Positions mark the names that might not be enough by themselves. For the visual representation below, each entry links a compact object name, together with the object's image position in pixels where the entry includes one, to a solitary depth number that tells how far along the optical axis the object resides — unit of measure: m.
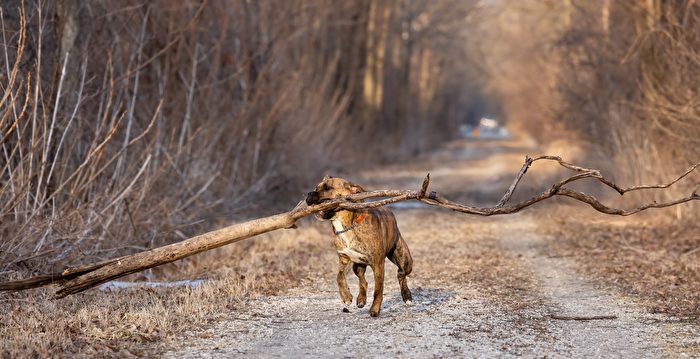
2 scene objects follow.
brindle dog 14.40
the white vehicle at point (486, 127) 192.22
